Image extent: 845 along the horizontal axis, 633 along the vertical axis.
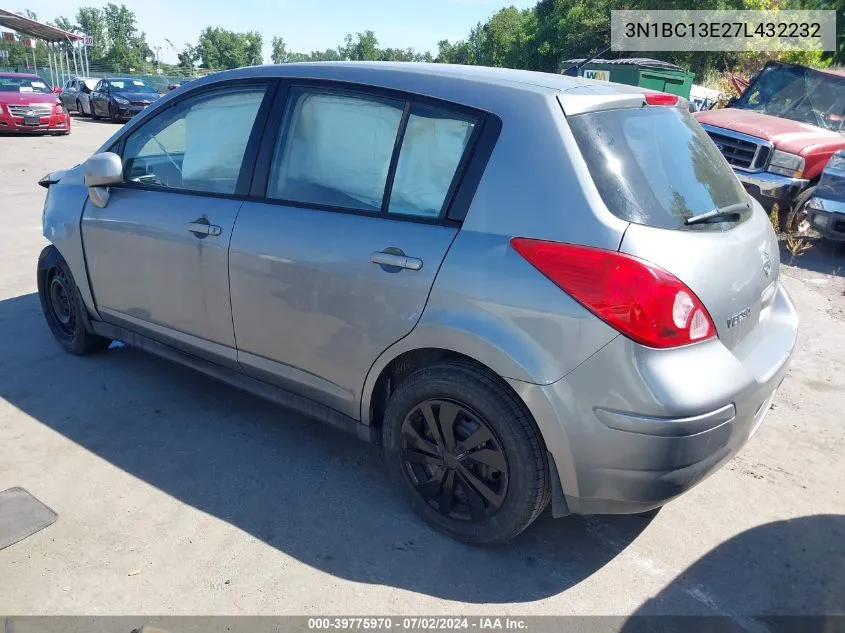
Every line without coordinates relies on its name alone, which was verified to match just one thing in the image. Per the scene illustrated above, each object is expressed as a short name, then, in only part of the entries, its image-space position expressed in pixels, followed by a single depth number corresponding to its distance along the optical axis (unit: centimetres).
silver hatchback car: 230
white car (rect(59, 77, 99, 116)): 2555
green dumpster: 1542
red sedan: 1772
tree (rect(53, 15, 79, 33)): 10088
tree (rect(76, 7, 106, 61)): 10250
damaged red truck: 796
